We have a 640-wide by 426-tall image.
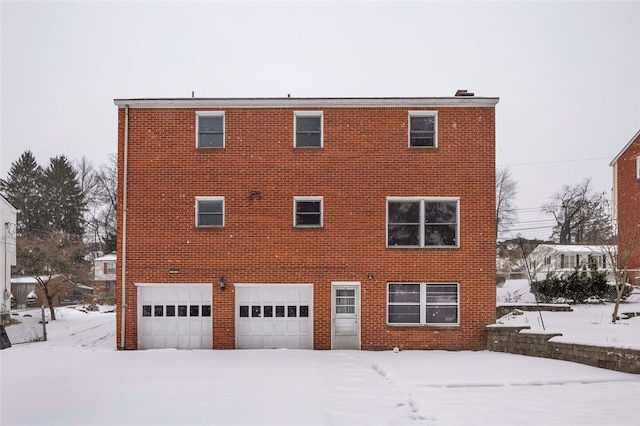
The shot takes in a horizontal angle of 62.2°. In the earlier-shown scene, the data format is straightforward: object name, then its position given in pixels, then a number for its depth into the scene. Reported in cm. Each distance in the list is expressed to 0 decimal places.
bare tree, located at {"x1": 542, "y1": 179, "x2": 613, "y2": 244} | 5634
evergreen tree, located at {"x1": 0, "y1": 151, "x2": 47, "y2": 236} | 5819
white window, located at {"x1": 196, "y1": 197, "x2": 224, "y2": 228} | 1756
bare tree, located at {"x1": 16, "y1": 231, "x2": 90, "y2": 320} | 3134
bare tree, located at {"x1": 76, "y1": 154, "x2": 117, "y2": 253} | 5719
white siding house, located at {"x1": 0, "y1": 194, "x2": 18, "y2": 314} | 3105
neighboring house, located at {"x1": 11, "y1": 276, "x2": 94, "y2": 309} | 4381
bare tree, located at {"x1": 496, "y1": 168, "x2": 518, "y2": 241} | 5591
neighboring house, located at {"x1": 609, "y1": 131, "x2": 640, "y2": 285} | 2843
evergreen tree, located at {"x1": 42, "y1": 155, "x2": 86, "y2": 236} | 5834
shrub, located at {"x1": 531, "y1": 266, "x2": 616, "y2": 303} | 2158
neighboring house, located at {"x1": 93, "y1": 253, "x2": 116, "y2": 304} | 5478
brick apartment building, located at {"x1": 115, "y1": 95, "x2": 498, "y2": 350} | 1733
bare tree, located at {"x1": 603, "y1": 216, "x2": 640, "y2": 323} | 1720
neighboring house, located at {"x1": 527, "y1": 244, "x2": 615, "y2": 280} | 4769
